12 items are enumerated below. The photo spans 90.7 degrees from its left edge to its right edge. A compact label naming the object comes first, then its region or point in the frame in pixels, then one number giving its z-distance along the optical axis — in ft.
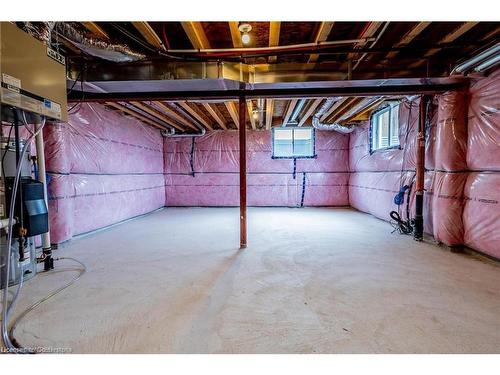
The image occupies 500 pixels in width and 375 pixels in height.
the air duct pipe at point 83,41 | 5.82
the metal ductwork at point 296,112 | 14.21
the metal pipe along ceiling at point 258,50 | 7.63
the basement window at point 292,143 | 21.74
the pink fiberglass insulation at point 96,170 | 10.23
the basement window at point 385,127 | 14.17
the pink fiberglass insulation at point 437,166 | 9.36
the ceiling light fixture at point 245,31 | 6.69
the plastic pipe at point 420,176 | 10.82
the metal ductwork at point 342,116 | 13.08
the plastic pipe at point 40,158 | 7.30
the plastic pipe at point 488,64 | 7.02
